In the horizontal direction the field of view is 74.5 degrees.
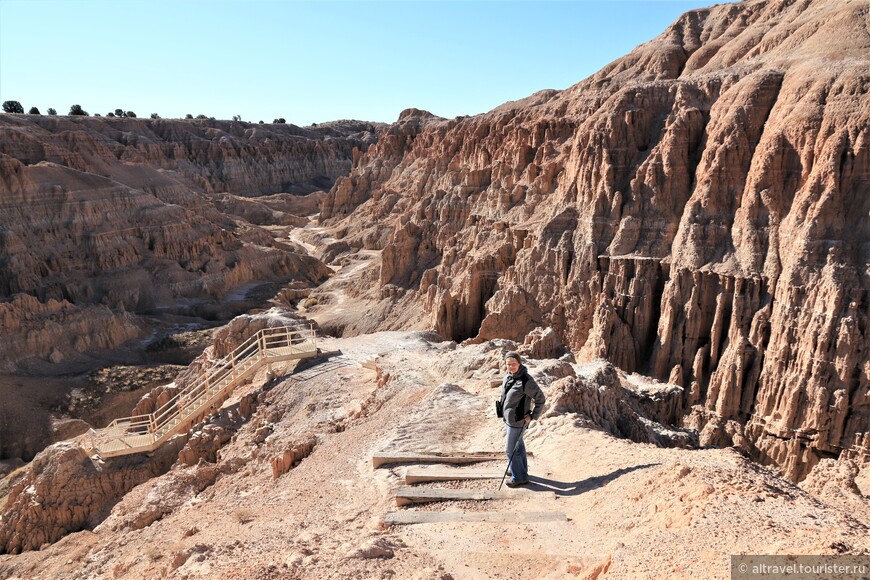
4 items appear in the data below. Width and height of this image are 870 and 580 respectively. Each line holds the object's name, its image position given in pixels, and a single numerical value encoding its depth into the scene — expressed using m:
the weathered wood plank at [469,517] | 7.38
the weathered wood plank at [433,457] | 9.38
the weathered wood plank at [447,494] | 8.09
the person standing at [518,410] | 8.18
